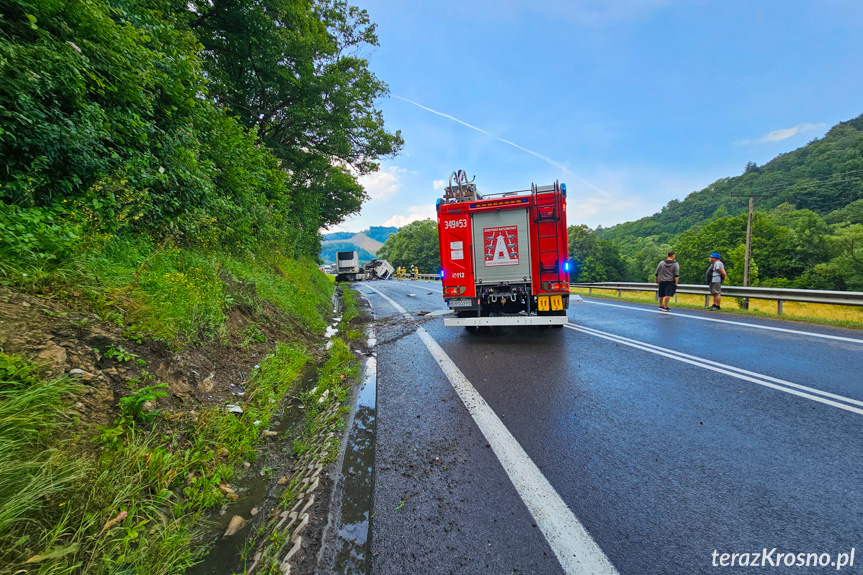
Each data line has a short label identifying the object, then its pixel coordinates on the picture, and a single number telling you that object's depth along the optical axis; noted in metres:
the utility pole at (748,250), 22.60
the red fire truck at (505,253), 6.41
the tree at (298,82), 9.52
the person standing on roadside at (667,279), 9.23
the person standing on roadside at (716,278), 9.48
